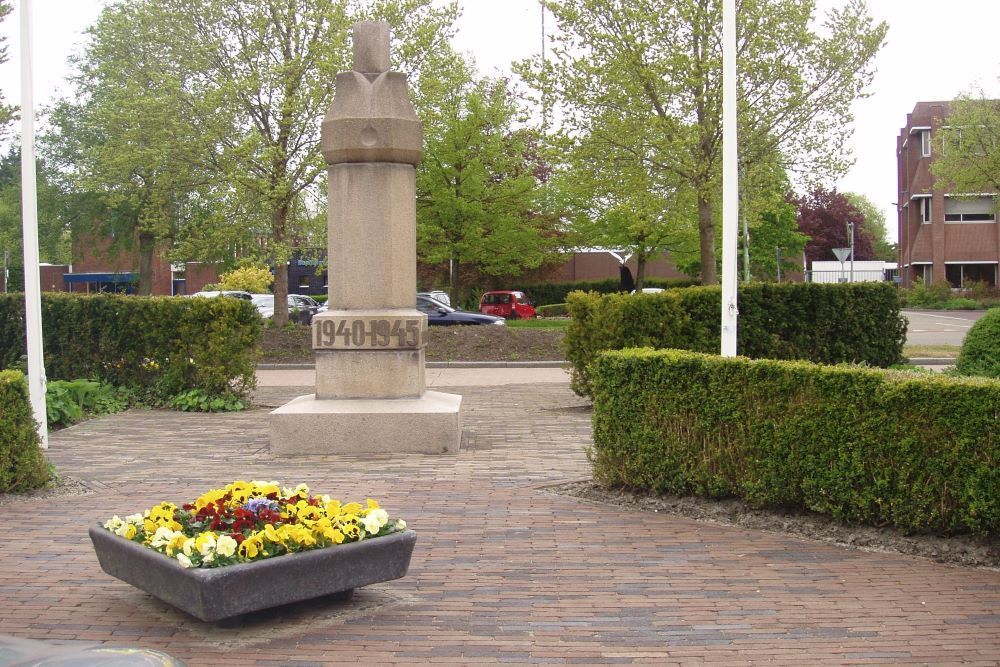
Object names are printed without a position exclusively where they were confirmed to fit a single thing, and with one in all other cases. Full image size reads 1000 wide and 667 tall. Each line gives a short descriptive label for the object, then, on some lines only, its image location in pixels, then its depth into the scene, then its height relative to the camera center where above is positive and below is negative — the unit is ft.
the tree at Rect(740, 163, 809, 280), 163.94 +10.62
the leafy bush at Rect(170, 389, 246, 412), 47.93 -4.27
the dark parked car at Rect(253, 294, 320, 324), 112.47 +0.70
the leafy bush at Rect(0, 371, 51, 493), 26.91 -3.39
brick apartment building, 195.11 +15.11
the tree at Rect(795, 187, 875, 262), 231.30 +20.29
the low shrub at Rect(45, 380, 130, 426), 43.29 -3.92
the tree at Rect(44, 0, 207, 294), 85.56 +16.83
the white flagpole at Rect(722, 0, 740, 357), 34.83 +4.10
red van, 134.00 +0.59
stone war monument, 35.86 +2.21
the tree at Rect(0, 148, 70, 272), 126.52 +12.71
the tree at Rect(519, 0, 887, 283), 80.59 +18.85
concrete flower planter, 16.22 -4.48
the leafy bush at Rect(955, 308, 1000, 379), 36.58 -1.68
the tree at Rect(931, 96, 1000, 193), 162.61 +25.82
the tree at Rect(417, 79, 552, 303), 118.21 +15.40
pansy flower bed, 16.75 -3.77
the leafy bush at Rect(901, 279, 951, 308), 178.40 +1.66
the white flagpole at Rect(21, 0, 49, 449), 34.50 +2.62
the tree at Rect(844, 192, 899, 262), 346.74 +30.09
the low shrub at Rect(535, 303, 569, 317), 147.75 -0.18
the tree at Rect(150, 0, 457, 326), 84.33 +20.81
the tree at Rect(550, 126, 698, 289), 84.94 +10.57
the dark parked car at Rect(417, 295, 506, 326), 98.37 -0.59
